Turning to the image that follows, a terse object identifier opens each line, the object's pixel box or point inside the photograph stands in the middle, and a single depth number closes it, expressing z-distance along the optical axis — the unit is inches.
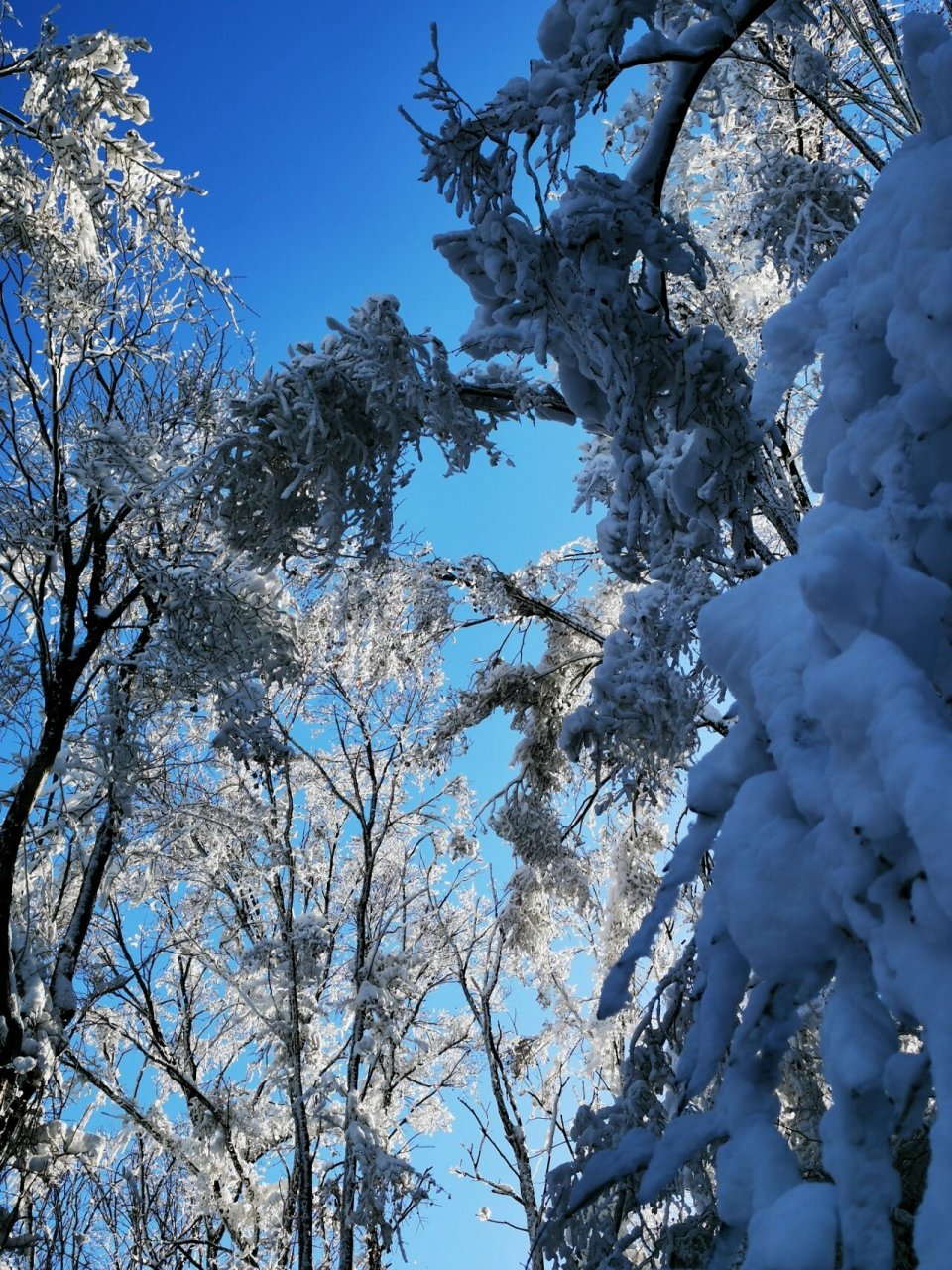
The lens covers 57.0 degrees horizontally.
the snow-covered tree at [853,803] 31.9
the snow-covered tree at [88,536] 219.5
